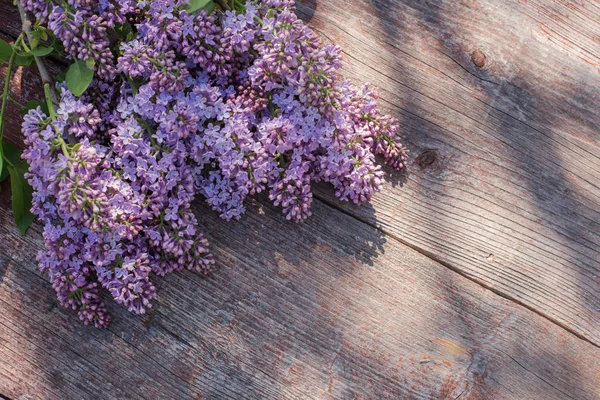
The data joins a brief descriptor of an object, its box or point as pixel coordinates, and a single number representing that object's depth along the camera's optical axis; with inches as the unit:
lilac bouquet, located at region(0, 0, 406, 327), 34.9
